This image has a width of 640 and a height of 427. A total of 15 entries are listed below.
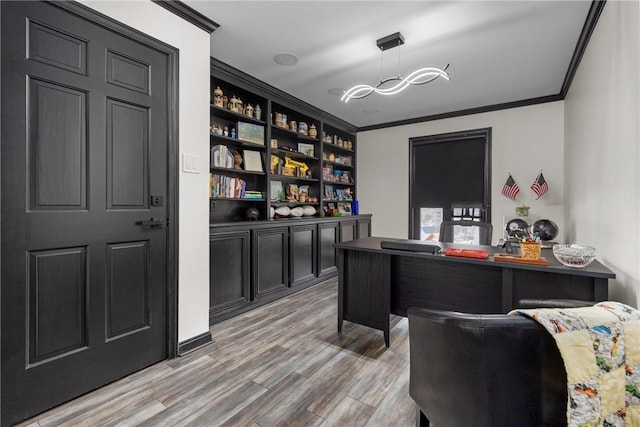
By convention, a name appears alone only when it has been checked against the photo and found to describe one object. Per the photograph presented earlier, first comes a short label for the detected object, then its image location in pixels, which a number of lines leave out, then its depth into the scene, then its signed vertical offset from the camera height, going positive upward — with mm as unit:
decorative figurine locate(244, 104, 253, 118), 3402 +1169
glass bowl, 1645 -252
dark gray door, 1530 +15
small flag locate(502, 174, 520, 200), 4022 +311
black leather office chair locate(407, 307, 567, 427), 931 -526
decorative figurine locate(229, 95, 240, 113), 3225 +1175
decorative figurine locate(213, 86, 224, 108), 3066 +1190
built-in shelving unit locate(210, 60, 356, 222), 3262 +854
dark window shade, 4441 +626
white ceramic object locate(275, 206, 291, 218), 3830 -29
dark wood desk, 1703 -501
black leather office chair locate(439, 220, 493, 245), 2963 -206
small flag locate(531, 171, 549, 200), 3820 +335
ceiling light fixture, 2418 +1453
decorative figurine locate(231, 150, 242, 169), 3402 +594
